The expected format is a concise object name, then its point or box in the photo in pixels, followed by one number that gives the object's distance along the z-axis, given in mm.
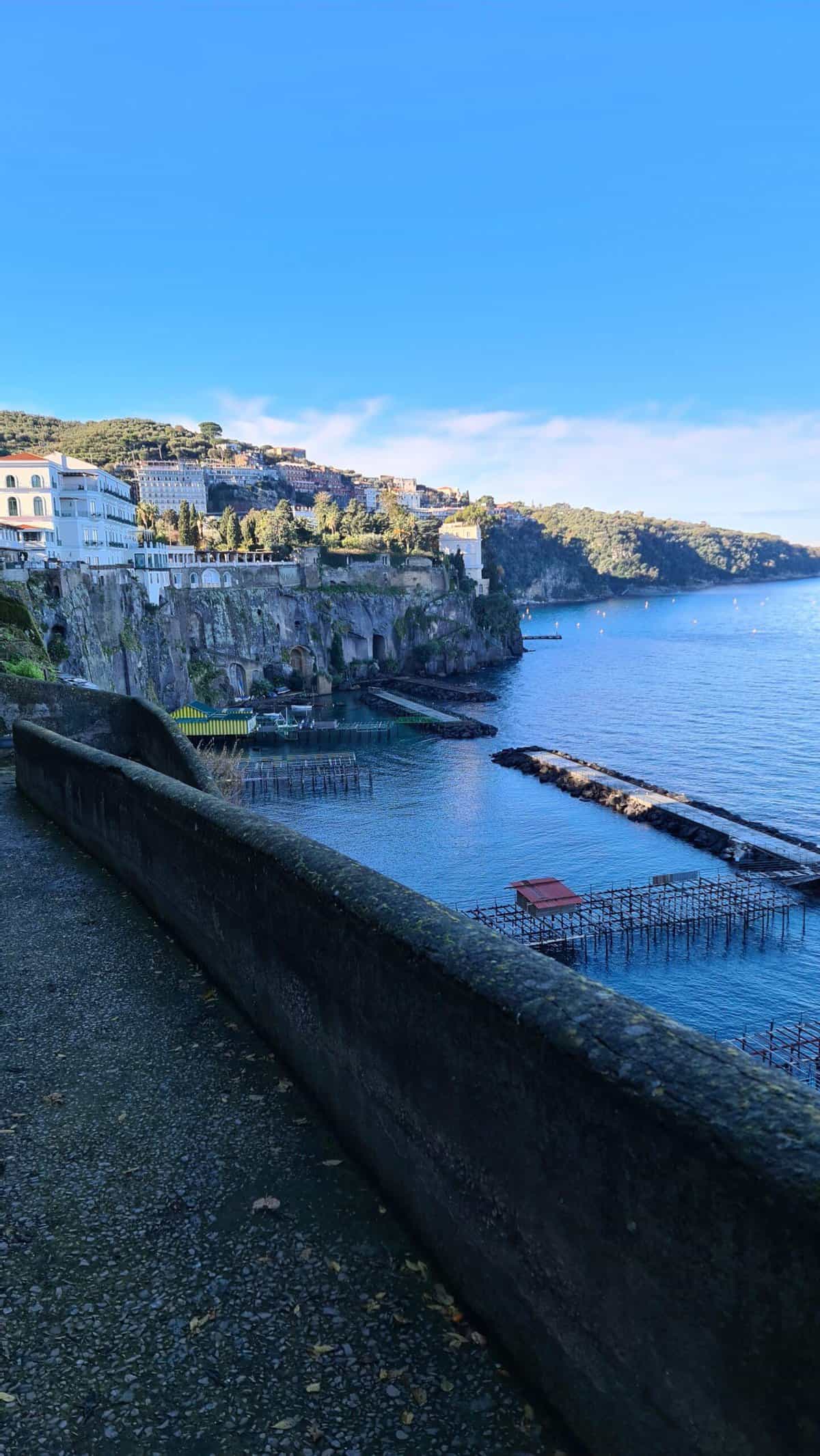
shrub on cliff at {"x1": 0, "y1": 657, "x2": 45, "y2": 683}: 28562
